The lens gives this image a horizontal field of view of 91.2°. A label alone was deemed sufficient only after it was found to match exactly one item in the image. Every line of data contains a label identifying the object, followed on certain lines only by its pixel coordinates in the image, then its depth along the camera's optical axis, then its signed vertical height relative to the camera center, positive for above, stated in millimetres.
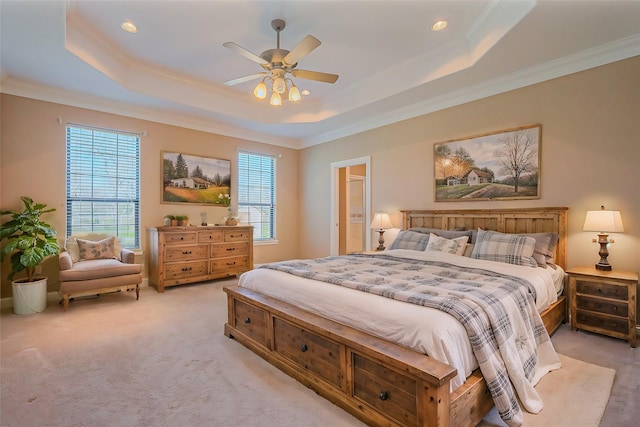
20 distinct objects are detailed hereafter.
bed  1531 -860
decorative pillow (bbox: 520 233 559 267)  3205 -342
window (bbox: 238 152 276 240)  6199 +476
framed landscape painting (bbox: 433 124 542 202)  3695 +629
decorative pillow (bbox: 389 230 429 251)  4059 -337
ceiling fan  2785 +1438
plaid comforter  1729 -562
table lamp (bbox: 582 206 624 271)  2956 -108
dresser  4711 -606
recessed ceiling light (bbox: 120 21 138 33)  3185 +1964
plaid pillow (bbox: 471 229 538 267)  3122 -347
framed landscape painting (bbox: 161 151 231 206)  5215 +651
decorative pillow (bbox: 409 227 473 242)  3932 -225
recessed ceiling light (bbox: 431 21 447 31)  3185 +1956
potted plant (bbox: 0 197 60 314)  3572 -380
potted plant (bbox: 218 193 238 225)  5684 +133
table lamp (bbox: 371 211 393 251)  4816 -132
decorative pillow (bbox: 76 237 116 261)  4270 -446
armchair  3744 -637
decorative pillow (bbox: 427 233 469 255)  3647 -352
